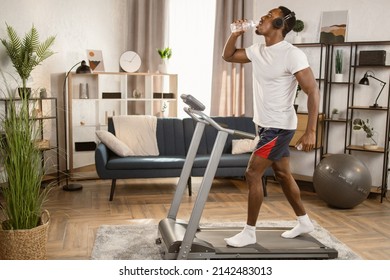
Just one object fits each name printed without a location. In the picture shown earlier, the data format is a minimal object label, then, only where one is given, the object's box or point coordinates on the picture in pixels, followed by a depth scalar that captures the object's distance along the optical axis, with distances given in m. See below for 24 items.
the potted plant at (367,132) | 4.81
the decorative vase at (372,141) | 4.99
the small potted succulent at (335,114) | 5.15
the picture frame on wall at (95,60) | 5.89
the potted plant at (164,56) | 6.05
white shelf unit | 5.79
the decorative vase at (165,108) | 6.30
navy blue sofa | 4.64
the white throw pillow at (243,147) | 5.09
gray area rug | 3.18
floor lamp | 5.06
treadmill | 2.87
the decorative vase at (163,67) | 6.07
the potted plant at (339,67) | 5.01
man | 3.06
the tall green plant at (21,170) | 2.68
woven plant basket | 2.75
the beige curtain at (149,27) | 6.27
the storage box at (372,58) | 4.71
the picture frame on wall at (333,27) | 5.09
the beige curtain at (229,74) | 5.89
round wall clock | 6.12
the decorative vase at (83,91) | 5.68
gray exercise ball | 4.27
